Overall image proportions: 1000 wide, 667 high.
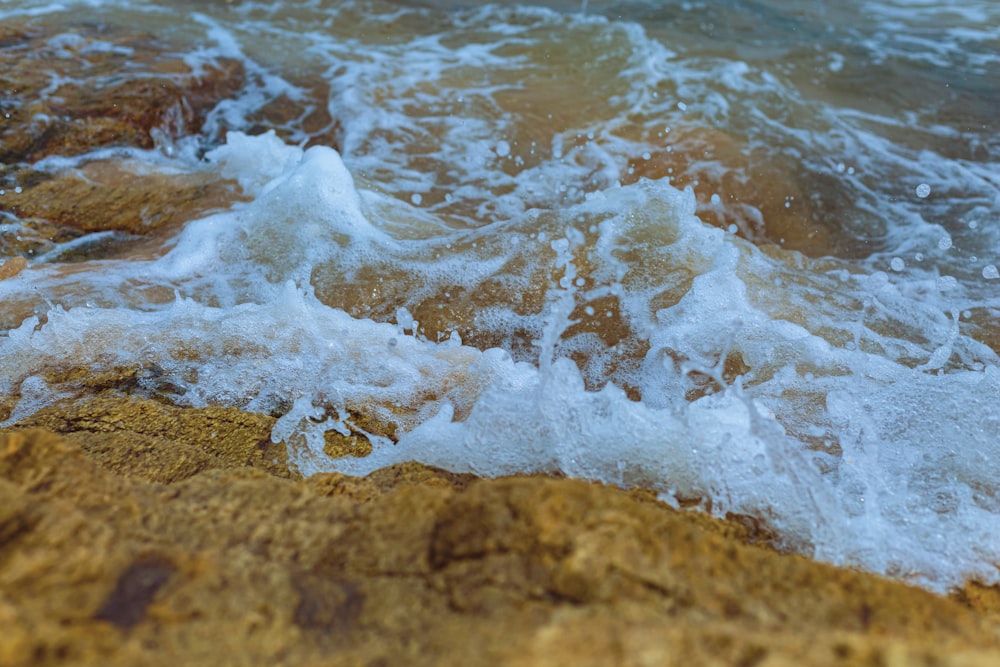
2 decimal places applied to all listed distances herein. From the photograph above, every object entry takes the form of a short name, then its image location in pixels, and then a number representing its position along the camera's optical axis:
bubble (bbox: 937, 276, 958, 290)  3.86
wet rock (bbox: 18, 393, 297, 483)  1.97
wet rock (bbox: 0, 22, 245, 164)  4.98
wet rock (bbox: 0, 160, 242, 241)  4.19
